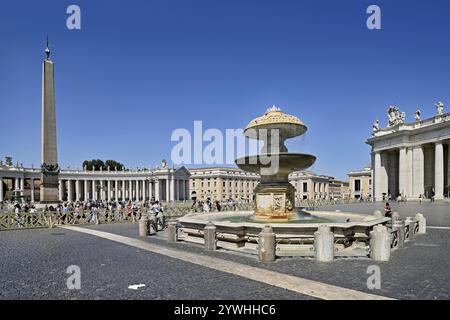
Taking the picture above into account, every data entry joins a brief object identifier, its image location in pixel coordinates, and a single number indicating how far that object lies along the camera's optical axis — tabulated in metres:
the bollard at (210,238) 11.27
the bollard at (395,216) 14.36
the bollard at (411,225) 13.57
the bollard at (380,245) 9.23
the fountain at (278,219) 10.52
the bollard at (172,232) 13.51
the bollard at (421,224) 15.31
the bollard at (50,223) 20.69
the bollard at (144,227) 15.77
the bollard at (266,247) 9.30
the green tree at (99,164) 127.11
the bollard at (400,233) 11.54
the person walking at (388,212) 19.39
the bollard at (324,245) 9.27
